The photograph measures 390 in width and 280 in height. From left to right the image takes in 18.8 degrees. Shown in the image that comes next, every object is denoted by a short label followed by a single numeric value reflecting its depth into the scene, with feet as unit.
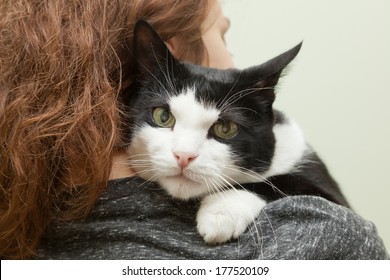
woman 2.40
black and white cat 2.52
